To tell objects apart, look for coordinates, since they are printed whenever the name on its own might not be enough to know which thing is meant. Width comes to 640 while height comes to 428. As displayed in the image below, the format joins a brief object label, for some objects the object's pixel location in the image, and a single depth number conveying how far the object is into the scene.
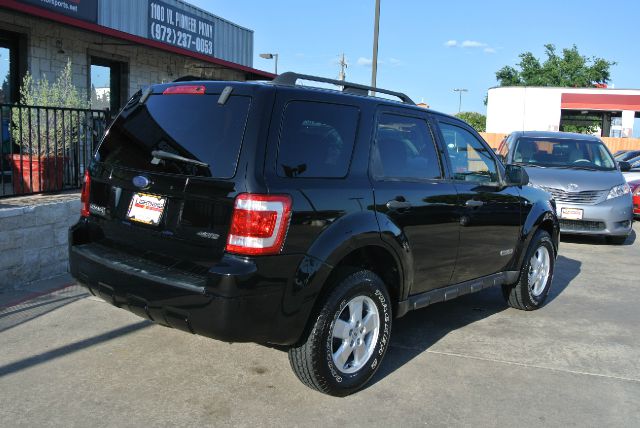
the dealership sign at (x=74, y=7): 10.00
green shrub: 6.72
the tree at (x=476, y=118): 67.34
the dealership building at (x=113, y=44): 10.20
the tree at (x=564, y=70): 65.75
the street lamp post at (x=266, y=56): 31.87
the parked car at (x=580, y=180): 8.98
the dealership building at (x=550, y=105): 37.53
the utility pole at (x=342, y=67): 57.62
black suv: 3.10
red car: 12.03
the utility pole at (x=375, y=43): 14.78
